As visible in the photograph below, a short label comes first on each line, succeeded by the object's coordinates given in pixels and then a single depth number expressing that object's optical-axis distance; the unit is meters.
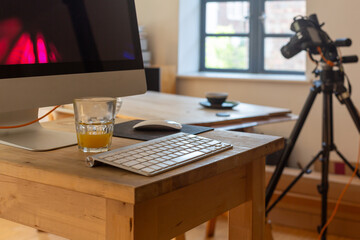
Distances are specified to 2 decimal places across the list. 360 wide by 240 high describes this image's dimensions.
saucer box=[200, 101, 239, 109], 2.32
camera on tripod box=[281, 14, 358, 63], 1.97
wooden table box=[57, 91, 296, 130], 1.99
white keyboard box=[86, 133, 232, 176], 0.85
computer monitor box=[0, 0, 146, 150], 1.00
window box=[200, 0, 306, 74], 4.19
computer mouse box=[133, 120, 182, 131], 1.19
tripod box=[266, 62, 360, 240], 2.04
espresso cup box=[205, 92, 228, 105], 2.35
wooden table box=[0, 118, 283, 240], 0.80
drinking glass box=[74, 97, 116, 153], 0.97
